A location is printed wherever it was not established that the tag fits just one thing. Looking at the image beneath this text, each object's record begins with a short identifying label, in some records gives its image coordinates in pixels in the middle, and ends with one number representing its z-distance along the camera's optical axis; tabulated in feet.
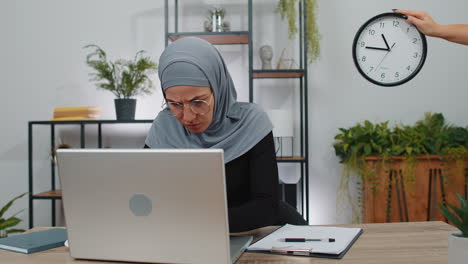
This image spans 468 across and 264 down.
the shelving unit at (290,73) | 9.16
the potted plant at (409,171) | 8.93
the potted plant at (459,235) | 2.34
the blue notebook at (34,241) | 3.57
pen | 3.48
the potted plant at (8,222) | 8.65
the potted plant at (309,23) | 9.30
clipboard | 3.18
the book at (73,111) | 9.46
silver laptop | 2.64
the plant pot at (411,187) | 8.96
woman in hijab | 4.26
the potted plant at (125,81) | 9.30
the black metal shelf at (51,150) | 9.25
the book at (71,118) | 9.36
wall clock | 4.65
